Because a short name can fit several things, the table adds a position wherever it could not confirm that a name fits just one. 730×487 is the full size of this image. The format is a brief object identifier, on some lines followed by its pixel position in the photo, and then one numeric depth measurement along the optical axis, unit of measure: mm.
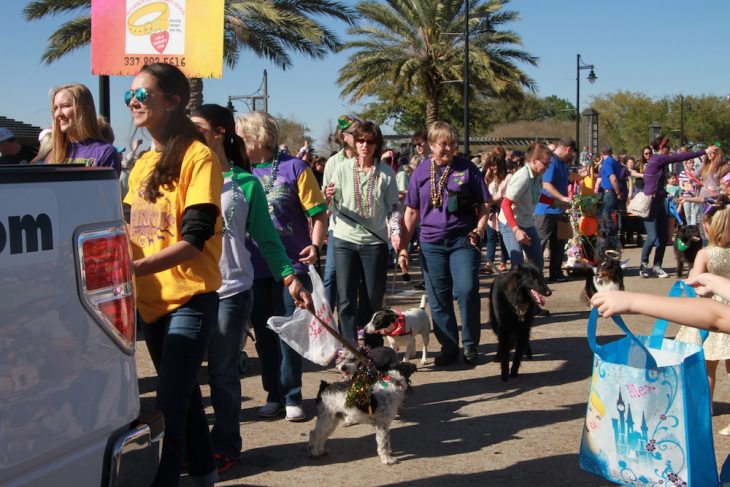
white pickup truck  1901
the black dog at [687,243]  11977
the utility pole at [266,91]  31031
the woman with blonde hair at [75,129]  4750
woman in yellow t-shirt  3312
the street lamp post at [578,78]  37931
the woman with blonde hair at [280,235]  5336
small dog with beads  4617
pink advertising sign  7438
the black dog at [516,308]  6496
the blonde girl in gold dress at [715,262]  5062
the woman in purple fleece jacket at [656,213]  12469
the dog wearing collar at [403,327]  6434
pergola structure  37938
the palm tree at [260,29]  17562
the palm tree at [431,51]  28047
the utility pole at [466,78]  25161
